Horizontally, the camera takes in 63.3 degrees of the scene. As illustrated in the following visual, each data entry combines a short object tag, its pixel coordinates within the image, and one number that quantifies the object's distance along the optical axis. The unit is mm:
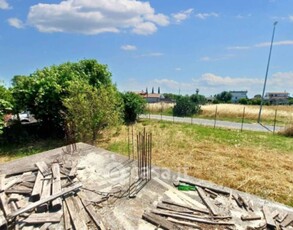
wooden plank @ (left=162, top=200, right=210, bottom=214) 4031
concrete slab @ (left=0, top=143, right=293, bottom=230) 3885
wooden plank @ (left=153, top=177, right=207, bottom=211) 4227
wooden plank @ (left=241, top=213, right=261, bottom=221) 3854
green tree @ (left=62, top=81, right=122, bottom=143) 9961
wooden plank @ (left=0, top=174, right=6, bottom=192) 4680
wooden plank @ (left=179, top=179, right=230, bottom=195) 4717
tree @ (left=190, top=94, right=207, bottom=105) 41906
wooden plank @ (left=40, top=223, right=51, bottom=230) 3557
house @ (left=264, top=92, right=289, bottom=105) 91562
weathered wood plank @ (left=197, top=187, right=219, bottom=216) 4029
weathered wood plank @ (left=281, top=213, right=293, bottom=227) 3752
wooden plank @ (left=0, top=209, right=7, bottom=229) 3602
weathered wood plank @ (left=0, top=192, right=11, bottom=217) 3914
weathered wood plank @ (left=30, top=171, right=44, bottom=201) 4348
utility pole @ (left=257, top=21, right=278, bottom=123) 18636
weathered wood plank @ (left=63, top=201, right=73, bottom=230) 3582
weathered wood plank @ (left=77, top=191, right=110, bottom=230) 3613
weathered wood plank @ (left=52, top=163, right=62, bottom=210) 4027
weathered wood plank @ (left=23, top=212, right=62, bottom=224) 3656
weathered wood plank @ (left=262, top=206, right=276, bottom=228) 3689
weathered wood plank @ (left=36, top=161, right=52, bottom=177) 5280
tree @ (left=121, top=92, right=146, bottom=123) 17078
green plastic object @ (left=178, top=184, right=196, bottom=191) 4824
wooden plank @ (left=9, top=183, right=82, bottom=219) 3715
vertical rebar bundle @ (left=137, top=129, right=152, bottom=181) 5417
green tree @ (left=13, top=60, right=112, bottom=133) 10438
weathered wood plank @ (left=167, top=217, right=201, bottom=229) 3623
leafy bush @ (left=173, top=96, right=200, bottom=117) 26250
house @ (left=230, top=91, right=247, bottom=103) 95119
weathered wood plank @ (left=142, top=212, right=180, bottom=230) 3613
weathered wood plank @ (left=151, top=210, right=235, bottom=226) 3731
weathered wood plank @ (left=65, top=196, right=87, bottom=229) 3607
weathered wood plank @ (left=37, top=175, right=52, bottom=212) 3975
